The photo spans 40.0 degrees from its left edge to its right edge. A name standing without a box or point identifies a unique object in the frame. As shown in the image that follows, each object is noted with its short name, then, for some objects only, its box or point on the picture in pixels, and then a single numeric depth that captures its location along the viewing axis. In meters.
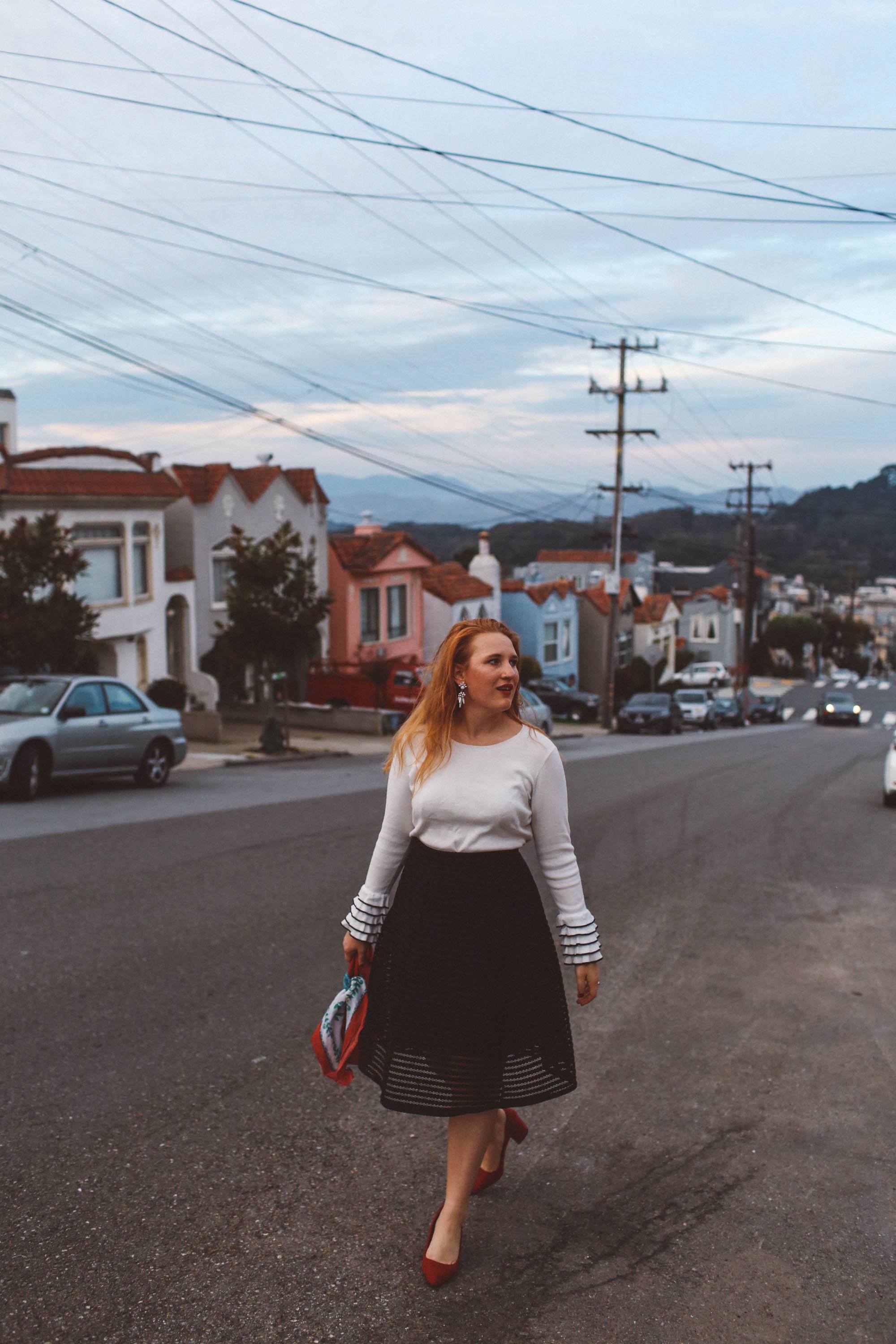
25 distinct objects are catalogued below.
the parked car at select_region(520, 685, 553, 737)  27.97
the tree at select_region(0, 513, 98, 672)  17.83
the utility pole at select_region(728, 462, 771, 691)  62.72
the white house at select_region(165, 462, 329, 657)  34.69
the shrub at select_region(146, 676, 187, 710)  28.83
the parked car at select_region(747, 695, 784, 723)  61.75
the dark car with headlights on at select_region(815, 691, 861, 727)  59.53
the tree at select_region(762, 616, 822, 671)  111.06
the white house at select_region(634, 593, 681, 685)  76.94
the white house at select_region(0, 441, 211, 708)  26.28
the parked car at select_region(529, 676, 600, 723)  51.97
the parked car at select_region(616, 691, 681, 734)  44.28
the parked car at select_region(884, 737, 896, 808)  16.03
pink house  42.94
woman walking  3.69
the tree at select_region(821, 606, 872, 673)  129.38
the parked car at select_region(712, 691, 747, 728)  57.44
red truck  37.44
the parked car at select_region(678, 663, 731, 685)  83.51
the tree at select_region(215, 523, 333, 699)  24.94
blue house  60.66
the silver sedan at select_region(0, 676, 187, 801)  14.41
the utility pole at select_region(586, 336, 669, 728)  44.78
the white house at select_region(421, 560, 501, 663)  48.75
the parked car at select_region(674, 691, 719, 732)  51.53
